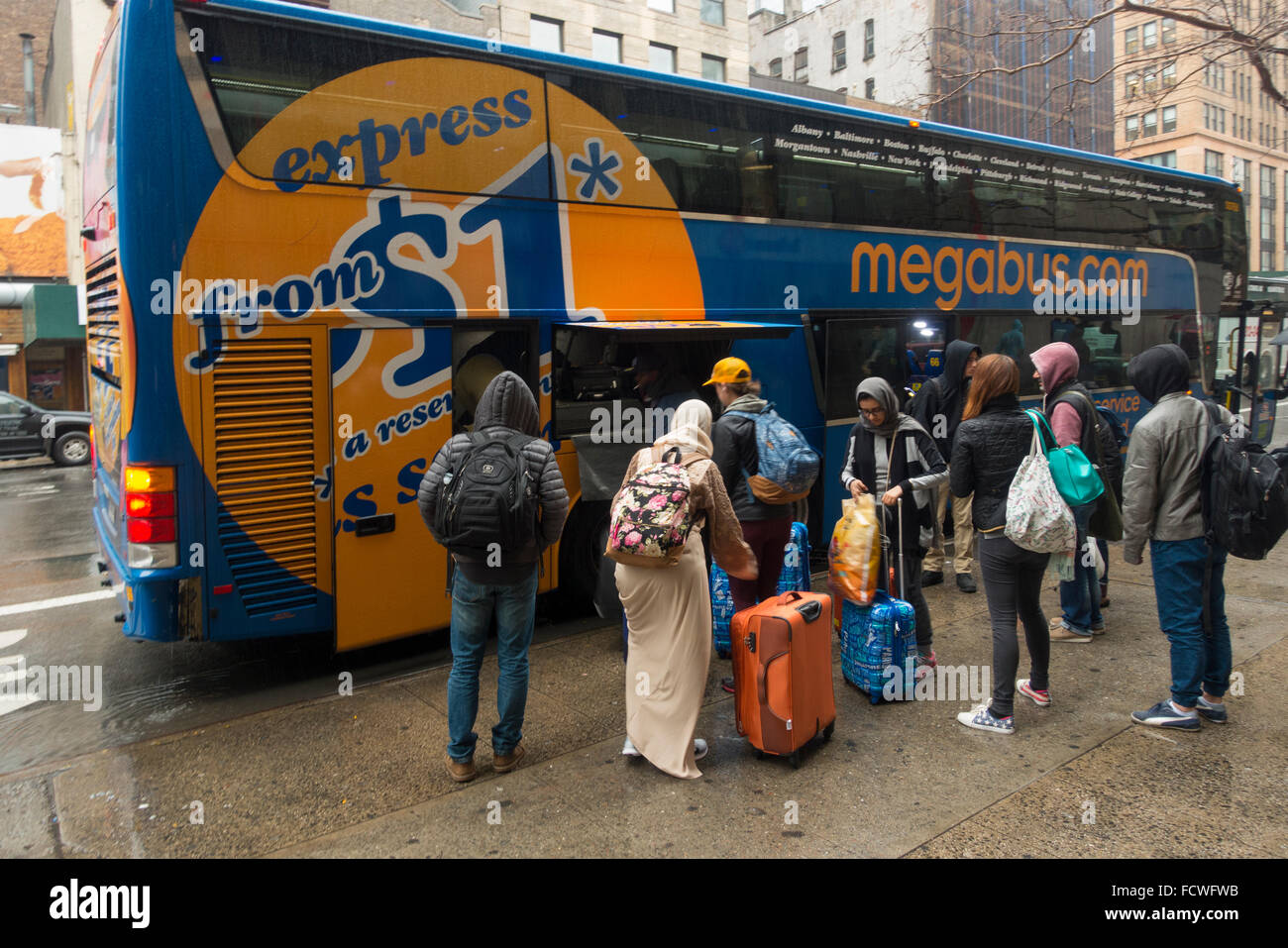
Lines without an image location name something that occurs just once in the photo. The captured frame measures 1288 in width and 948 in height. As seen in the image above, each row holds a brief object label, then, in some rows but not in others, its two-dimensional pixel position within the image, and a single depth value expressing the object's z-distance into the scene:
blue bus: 4.88
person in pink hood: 5.32
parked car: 17.75
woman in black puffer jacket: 4.49
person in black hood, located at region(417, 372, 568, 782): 4.05
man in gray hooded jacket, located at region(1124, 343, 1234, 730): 4.41
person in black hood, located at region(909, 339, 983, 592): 7.18
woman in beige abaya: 4.15
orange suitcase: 4.17
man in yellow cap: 4.95
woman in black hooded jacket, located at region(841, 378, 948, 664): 5.25
